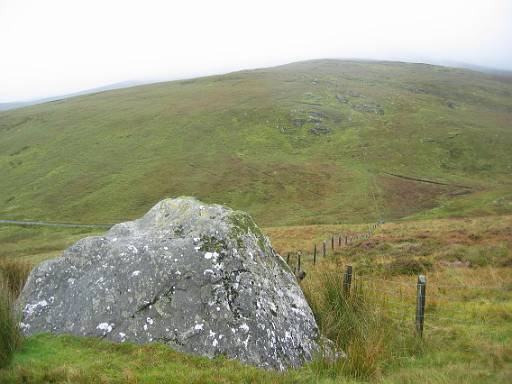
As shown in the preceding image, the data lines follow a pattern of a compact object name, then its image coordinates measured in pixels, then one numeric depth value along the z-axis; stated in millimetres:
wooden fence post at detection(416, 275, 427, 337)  8828
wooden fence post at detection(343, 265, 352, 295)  9219
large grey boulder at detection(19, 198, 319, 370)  7562
